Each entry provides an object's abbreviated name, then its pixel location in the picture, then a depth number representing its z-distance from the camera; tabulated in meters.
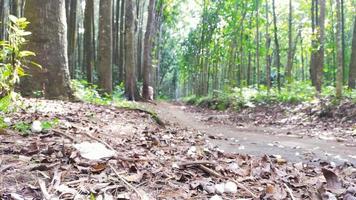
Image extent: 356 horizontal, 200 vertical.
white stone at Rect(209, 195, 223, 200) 2.46
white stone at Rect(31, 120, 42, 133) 3.74
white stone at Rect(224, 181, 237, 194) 2.65
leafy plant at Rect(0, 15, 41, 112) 4.26
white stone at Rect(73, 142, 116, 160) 3.00
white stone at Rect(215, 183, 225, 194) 2.61
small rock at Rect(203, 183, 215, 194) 2.59
